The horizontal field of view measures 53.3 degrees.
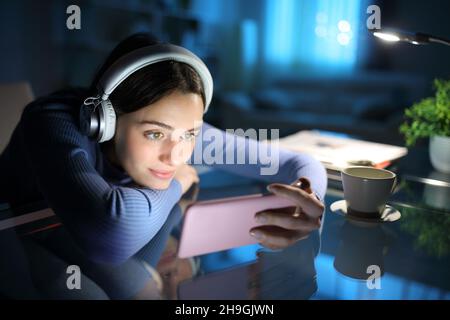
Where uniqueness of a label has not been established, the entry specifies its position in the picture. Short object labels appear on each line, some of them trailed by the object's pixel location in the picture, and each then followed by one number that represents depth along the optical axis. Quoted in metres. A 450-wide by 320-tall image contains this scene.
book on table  0.99
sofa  3.29
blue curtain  4.25
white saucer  0.76
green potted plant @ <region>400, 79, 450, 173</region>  1.06
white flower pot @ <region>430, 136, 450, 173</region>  1.05
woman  0.60
